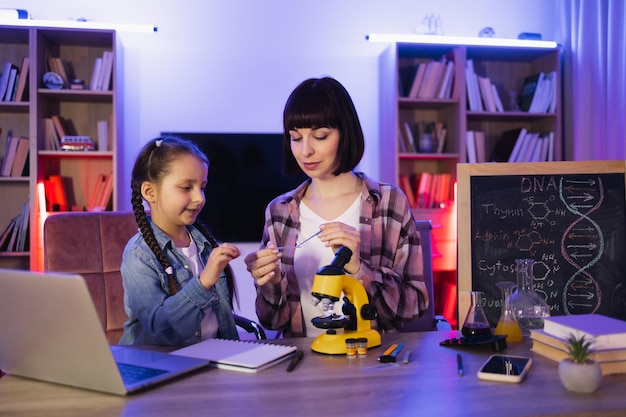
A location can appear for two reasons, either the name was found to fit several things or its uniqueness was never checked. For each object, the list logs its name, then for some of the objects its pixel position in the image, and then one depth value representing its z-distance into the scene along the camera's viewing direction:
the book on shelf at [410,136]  4.22
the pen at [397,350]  1.19
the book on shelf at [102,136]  3.98
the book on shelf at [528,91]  4.34
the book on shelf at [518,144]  4.30
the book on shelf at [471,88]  4.19
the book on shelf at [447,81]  4.17
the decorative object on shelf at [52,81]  3.83
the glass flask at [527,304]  1.41
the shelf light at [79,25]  3.74
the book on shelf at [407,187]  4.25
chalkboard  1.52
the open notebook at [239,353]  1.12
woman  1.64
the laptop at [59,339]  0.91
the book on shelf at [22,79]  3.82
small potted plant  0.97
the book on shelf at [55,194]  3.90
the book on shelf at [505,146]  4.34
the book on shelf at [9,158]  3.87
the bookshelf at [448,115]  4.10
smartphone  1.04
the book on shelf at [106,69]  3.90
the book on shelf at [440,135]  4.28
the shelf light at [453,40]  4.09
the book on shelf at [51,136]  3.91
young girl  1.34
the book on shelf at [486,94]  4.26
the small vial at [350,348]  1.21
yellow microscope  1.20
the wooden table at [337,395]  0.90
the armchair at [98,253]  1.93
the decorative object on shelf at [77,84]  3.88
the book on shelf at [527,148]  4.32
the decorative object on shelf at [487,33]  4.30
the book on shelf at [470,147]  4.22
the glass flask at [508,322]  1.36
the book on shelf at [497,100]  4.28
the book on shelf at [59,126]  3.92
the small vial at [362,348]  1.22
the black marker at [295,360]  1.12
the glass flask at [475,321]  1.36
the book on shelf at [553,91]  4.29
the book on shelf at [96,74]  3.91
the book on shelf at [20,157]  3.88
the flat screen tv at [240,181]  4.14
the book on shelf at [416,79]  4.17
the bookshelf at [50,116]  3.78
